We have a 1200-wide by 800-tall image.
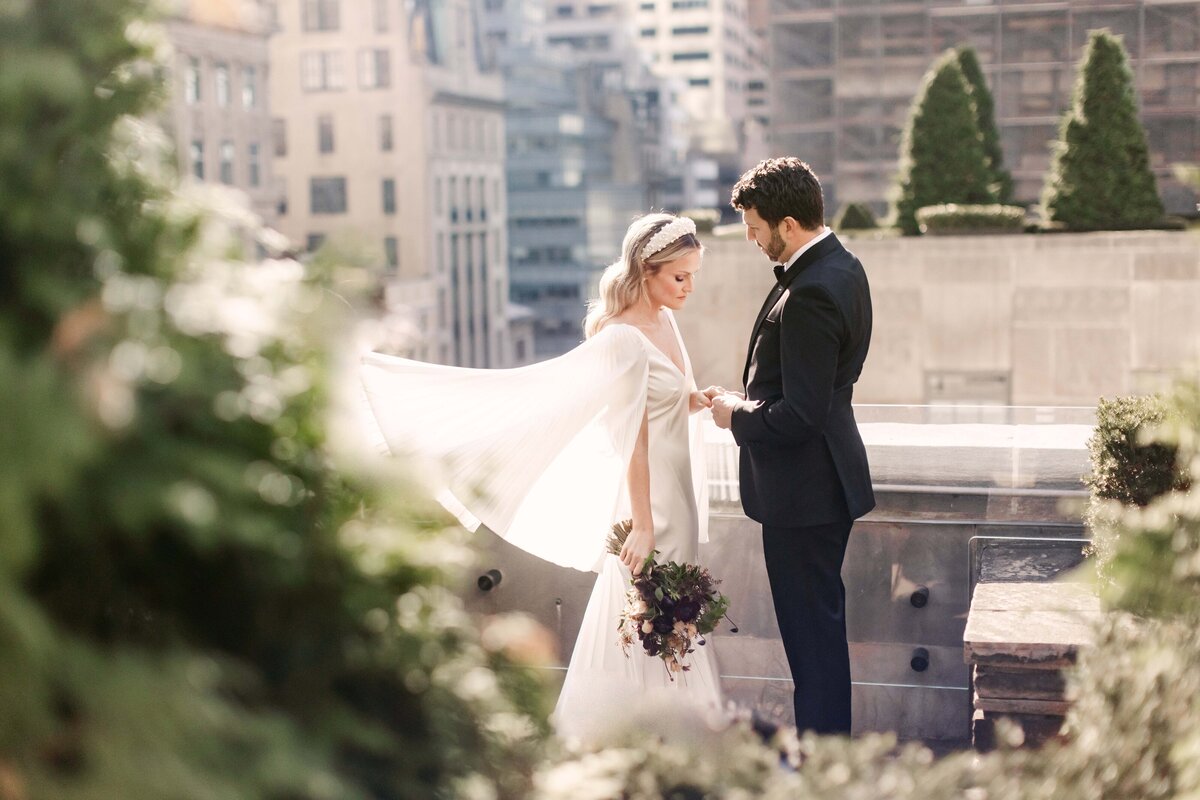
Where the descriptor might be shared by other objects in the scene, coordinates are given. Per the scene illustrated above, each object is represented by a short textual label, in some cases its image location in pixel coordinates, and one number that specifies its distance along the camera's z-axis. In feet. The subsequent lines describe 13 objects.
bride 16.58
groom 15.75
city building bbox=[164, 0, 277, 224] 241.55
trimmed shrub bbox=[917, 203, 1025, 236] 68.49
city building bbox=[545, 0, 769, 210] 447.83
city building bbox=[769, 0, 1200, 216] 93.71
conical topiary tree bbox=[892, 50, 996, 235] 72.33
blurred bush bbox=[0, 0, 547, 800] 4.36
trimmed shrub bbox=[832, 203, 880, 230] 76.79
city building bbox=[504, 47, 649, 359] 404.16
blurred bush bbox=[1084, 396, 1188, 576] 16.22
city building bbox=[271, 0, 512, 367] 312.50
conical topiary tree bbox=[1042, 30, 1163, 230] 67.51
